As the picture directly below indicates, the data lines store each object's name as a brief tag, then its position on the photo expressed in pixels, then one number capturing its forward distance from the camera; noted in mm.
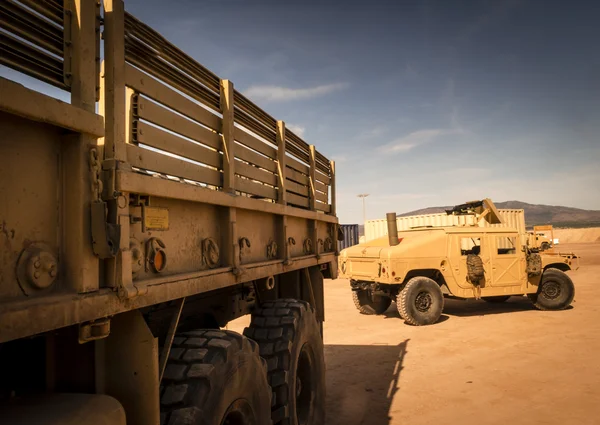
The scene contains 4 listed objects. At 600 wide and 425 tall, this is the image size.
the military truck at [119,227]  1374
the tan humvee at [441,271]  9523
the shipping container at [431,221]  20406
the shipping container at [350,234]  25419
